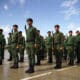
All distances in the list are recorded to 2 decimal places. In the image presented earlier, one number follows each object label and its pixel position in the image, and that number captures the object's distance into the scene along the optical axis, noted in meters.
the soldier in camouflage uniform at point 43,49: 7.44
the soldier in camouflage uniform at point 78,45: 6.76
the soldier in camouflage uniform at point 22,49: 7.21
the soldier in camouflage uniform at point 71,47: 6.35
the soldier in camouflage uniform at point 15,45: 5.33
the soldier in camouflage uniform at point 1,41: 6.43
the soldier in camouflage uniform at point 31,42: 4.74
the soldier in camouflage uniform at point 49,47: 7.01
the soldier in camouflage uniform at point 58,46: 5.48
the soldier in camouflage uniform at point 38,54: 6.46
